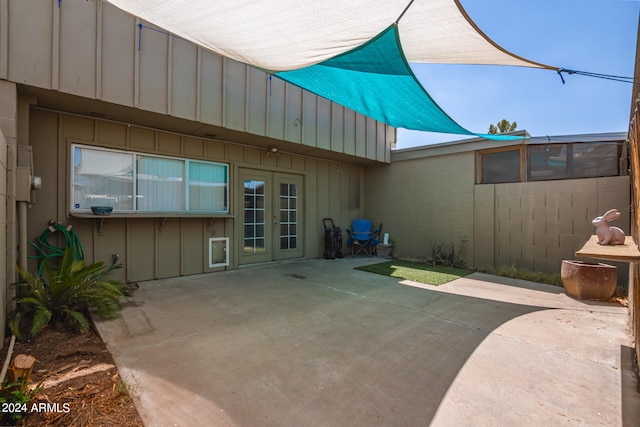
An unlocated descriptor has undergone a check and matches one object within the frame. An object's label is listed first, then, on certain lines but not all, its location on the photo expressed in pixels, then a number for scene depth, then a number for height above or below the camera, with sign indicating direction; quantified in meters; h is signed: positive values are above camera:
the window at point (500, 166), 5.85 +0.97
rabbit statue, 2.39 -0.15
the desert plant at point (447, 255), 6.50 -0.94
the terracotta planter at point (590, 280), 3.97 -0.90
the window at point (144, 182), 4.32 +0.48
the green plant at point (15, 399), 1.50 -0.98
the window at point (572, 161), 4.87 +0.93
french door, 6.13 -0.08
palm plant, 2.76 -0.86
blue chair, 7.86 -0.64
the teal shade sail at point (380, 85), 2.94 +1.59
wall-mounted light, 6.22 +1.31
